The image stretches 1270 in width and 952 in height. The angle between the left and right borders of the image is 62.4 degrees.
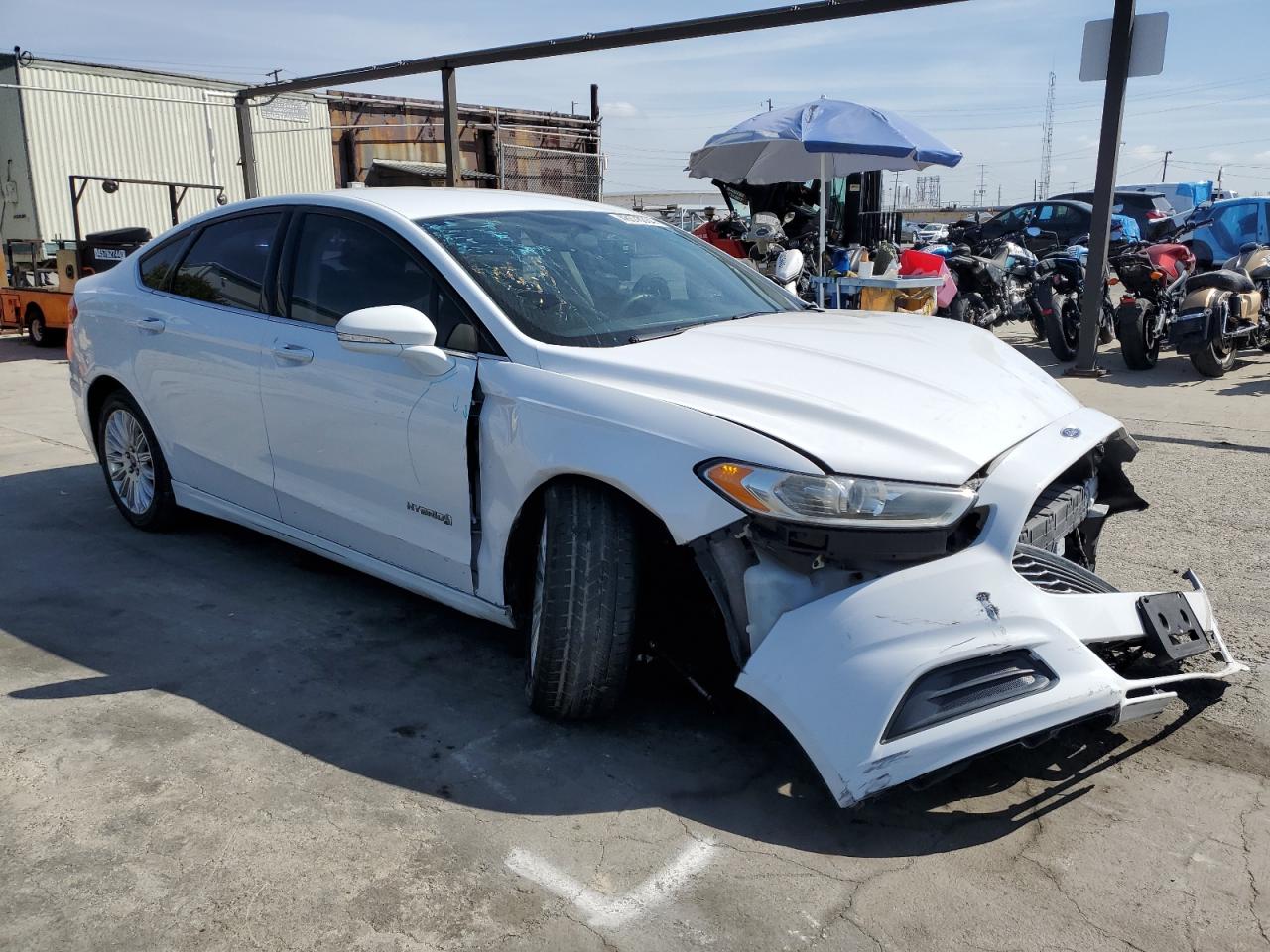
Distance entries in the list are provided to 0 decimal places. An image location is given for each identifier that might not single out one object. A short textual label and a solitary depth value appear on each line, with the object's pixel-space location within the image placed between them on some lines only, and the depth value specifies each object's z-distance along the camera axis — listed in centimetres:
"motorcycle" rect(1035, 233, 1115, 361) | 970
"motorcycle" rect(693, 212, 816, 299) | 1205
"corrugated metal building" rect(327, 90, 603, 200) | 2169
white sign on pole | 786
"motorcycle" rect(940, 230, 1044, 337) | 1098
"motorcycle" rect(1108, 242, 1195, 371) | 927
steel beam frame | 818
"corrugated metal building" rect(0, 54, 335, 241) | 1831
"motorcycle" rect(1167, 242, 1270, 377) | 864
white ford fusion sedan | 246
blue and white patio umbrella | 1037
